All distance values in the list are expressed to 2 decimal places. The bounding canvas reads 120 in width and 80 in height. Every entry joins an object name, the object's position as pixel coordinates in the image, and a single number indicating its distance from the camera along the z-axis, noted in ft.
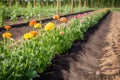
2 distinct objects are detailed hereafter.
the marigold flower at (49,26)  14.55
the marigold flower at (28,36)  11.88
